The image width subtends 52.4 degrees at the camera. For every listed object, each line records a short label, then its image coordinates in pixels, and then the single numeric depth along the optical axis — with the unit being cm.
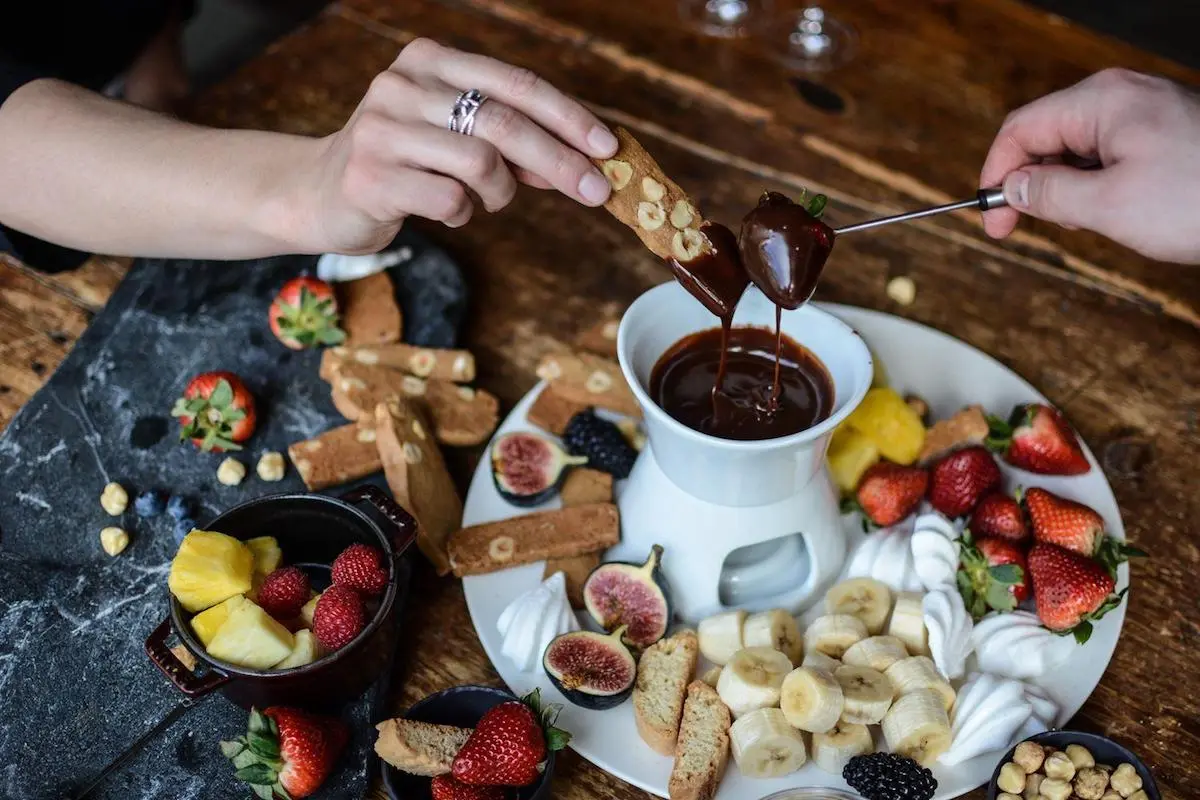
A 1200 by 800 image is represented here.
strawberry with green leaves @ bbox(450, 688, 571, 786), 50
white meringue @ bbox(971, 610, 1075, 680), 57
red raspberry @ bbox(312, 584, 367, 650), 53
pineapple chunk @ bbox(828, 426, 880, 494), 65
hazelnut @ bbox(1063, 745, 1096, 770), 52
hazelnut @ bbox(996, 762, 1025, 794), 51
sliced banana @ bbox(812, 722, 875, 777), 53
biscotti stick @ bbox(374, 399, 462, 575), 62
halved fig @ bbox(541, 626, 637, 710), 55
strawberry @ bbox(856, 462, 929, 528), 63
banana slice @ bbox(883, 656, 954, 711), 55
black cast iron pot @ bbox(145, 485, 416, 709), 52
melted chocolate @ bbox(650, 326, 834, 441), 57
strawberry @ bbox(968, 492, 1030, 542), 62
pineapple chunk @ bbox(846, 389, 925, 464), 65
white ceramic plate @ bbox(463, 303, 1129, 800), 54
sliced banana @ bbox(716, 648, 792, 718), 54
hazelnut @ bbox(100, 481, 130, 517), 64
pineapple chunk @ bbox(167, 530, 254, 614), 53
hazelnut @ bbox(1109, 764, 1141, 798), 51
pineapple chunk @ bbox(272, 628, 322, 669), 52
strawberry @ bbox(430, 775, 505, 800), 51
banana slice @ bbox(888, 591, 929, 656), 58
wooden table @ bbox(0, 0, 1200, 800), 62
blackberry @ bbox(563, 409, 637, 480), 66
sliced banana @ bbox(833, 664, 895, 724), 54
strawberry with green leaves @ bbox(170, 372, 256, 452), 66
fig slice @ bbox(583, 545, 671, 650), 58
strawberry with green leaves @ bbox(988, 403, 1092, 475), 64
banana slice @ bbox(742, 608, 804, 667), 57
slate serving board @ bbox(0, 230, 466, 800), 55
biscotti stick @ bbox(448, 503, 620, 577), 61
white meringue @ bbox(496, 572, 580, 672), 57
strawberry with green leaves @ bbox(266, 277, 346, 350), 71
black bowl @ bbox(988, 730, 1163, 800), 52
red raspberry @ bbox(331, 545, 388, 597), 55
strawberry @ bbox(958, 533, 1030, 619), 59
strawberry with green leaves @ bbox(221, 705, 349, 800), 52
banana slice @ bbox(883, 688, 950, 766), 53
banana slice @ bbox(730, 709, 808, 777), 53
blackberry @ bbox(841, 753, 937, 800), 51
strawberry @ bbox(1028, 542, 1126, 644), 57
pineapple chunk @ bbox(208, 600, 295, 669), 52
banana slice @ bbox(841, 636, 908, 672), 56
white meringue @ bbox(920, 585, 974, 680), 56
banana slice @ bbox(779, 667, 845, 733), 53
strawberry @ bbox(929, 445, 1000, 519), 63
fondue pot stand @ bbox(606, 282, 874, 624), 55
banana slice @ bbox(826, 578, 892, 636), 59
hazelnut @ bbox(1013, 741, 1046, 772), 52
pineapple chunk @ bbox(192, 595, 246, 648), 52
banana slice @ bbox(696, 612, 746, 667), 58
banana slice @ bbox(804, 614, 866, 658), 57
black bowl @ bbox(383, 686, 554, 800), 53
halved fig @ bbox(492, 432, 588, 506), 64
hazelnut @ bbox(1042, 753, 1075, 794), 52
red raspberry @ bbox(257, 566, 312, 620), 54
